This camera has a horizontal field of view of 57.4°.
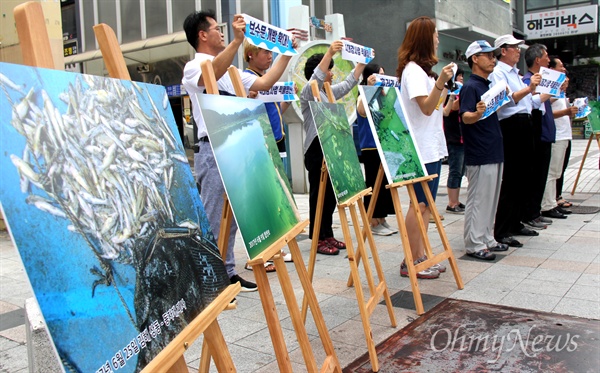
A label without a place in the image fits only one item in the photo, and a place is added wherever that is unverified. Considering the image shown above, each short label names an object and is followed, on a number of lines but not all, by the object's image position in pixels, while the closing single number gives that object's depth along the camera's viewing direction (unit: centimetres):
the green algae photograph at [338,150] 328
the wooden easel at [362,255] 301
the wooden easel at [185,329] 150
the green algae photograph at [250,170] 215
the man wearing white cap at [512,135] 542
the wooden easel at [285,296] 212
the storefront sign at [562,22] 2070
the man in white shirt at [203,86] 372
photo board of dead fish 124
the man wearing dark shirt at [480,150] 491
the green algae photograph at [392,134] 401
